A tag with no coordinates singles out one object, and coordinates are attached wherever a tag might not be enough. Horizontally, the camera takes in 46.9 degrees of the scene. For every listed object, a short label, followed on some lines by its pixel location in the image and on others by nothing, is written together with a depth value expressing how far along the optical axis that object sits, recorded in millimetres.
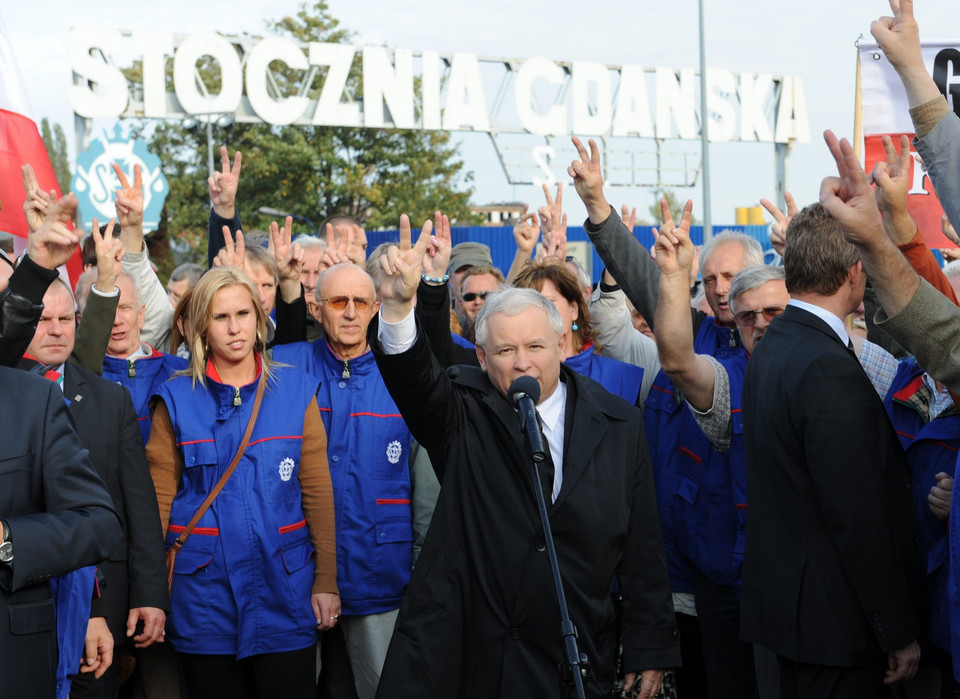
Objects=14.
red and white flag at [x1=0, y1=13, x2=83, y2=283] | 6215
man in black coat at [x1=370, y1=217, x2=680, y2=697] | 3441
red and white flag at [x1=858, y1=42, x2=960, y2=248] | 5742
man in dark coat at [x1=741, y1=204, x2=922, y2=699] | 3338
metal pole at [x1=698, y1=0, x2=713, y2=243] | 30094
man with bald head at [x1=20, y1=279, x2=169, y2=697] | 4309
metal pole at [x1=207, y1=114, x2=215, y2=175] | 26580
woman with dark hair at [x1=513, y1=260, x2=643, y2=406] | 4980
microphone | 2920
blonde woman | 4395
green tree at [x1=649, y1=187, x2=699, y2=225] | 43656
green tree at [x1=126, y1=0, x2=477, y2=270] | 31906
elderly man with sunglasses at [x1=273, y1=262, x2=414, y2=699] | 4754
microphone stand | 2764
